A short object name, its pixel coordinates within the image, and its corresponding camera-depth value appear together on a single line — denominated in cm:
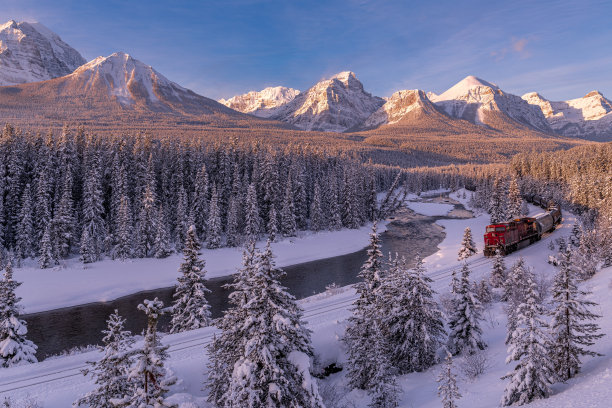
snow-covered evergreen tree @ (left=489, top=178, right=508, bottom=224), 7000
